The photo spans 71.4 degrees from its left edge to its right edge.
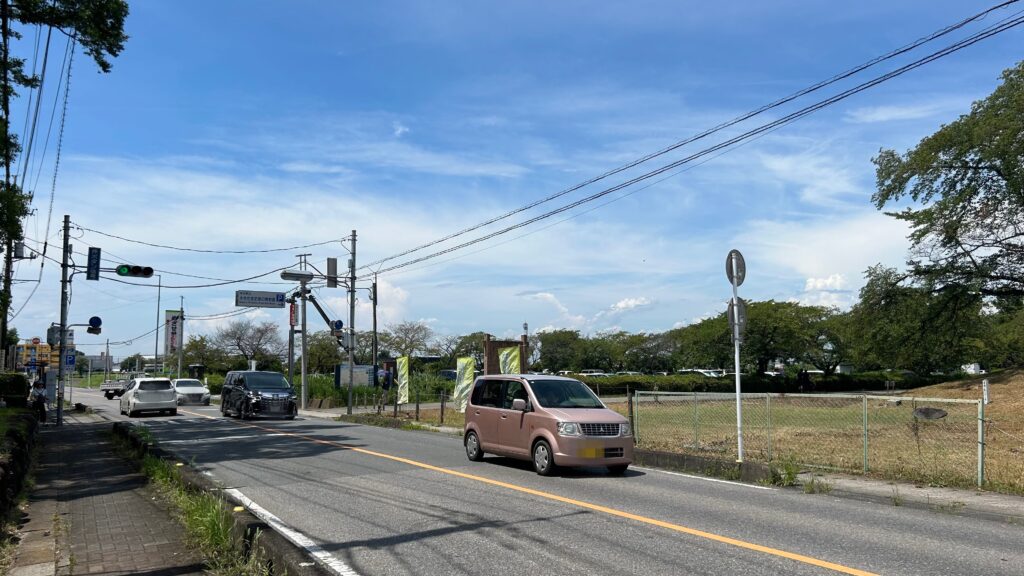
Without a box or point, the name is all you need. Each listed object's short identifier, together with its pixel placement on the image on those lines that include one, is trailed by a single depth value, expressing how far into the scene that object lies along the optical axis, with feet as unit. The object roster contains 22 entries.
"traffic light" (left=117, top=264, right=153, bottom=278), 81.51
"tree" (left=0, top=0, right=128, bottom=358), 46.62
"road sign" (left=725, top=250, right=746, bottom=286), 41.22
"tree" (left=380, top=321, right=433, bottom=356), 286.46
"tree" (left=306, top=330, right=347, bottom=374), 264.11
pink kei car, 35.32
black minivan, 81.46
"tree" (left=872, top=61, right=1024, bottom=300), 102.68
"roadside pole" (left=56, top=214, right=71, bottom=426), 79.23
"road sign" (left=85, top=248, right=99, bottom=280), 88.84
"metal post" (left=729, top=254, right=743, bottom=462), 37.41
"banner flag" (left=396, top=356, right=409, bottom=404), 88.28
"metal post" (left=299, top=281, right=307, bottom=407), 117.57
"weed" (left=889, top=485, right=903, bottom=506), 28.89
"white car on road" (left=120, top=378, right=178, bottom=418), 95.45
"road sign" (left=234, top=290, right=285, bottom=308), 150.10
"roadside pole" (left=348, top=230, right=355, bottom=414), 106.11
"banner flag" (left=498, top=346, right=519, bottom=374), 74.69
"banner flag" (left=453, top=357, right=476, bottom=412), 81.30
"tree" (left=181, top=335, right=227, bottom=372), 258.16
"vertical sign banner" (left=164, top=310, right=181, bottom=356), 226.58
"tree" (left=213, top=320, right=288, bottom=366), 266.36
